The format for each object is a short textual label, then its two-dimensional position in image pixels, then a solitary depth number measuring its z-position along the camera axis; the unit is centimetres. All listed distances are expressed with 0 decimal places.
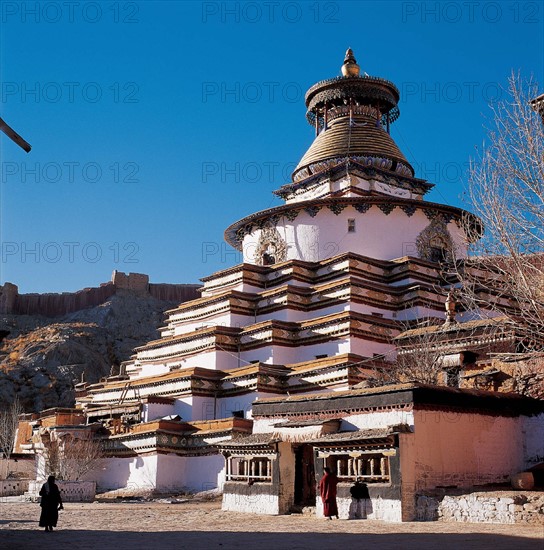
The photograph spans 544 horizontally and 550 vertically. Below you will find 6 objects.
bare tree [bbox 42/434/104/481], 2708
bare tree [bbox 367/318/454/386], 2273
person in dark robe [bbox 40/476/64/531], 1483
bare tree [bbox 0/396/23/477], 4236
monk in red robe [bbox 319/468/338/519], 1644
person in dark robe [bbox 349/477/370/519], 1606
